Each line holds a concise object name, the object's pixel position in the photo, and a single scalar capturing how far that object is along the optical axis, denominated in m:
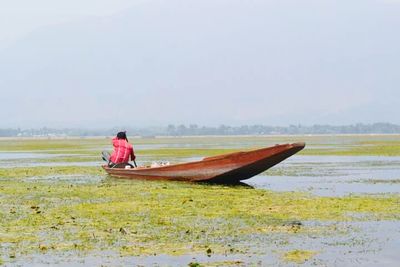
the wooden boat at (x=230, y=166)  27.91
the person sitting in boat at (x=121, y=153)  32.03
